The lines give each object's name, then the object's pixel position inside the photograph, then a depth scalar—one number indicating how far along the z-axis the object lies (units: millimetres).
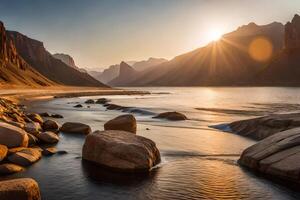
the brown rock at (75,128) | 26812
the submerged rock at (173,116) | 40531
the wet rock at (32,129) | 22312
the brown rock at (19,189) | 10852
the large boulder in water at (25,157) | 16516
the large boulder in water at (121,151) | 16359
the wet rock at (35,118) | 30297
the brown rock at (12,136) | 18048
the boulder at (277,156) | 14898
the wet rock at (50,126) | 27947
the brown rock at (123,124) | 25609
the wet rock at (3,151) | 16362
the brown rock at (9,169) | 15039
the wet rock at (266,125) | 23723
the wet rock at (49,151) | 19000
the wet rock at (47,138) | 21984
